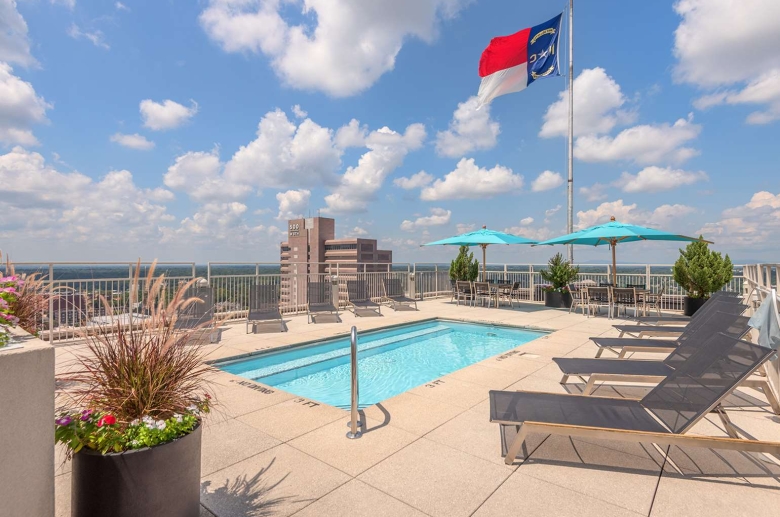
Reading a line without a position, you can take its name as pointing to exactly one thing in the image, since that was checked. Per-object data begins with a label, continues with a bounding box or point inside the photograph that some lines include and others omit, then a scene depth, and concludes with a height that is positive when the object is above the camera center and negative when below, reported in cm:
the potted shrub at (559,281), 1216 -55
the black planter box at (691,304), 968 -111
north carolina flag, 1480 +860
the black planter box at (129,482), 162 -96
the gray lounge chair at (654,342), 487 -115
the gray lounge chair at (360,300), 1058 -98
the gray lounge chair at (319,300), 936 -87
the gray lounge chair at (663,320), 706 -111
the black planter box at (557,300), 1212 -117
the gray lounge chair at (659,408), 247 -114
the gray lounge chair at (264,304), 824 -85
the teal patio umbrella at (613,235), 975 +79
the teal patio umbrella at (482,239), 1212 +92
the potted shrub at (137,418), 163 -71
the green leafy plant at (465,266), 1374 +0
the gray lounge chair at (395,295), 1148 -91
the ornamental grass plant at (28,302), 372 -32
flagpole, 1324 +404
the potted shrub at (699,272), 944 -25
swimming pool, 547 -173
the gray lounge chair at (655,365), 368 -111
